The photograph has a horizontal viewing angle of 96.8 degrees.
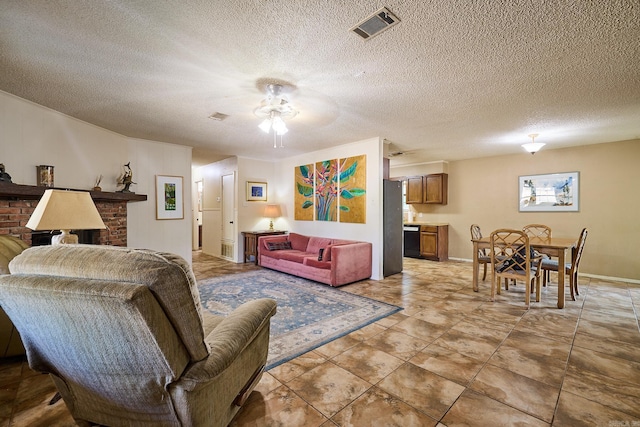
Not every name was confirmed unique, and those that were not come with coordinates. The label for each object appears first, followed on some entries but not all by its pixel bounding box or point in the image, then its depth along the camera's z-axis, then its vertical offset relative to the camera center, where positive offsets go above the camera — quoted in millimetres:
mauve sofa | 4312 -842
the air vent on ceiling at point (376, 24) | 1740 +1187
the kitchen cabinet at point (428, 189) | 6809 +466
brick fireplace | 2914 -76
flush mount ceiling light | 4456 +987
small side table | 5926 -698
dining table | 3361 -522
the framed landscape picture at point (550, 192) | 5238 +288
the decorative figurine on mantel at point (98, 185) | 3990 +350
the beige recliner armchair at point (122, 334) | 1011 -482
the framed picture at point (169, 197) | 5059 +214
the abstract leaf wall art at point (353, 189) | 4929 +349
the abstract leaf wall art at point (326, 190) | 5418 +360
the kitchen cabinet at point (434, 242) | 6570 -808
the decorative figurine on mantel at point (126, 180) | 4445 +457
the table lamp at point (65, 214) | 1951 -31
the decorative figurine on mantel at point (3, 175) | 2791 +342
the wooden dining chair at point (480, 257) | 4180 -743
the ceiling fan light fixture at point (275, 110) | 2920 +1065
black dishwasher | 6910 -807
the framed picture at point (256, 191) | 6340 +392
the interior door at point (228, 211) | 6407 -54
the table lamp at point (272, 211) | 6301 -57
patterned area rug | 2532 -1181
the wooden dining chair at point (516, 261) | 3397 -684
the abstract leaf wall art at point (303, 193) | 5914 +319
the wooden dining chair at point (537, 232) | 5206 -464
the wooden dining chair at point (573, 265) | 3675 -761
